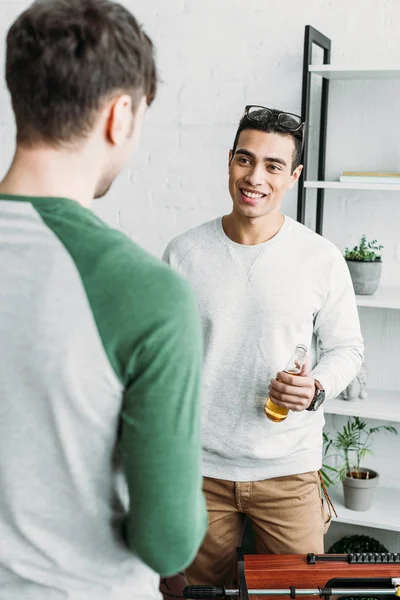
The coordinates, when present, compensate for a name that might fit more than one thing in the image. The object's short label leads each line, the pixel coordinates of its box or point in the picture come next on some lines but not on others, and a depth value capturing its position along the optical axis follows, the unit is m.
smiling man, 1.87
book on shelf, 2.43
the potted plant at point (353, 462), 2.61
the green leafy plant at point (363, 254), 2.54
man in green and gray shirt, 0.78
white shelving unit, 2.42
